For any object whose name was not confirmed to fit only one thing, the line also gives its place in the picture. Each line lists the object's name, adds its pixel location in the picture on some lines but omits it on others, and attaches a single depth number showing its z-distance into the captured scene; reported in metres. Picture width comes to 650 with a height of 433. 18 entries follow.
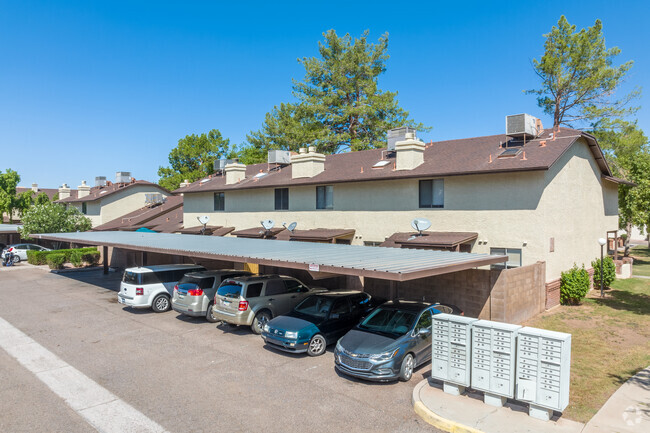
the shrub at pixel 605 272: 21.11
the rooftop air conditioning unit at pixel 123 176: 45.72
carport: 11.52
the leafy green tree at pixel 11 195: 51.97
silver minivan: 15.98
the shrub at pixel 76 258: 34.06
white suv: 17.64
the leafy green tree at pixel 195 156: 60.38
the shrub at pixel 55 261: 32.84
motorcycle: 34.41
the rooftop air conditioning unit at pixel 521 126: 19.41
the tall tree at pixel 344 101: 42.12
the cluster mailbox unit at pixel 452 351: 9.02
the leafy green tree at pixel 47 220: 36.16
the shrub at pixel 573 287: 17.67
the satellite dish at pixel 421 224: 18.45
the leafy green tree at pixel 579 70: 31.89
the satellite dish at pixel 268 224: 25.53
